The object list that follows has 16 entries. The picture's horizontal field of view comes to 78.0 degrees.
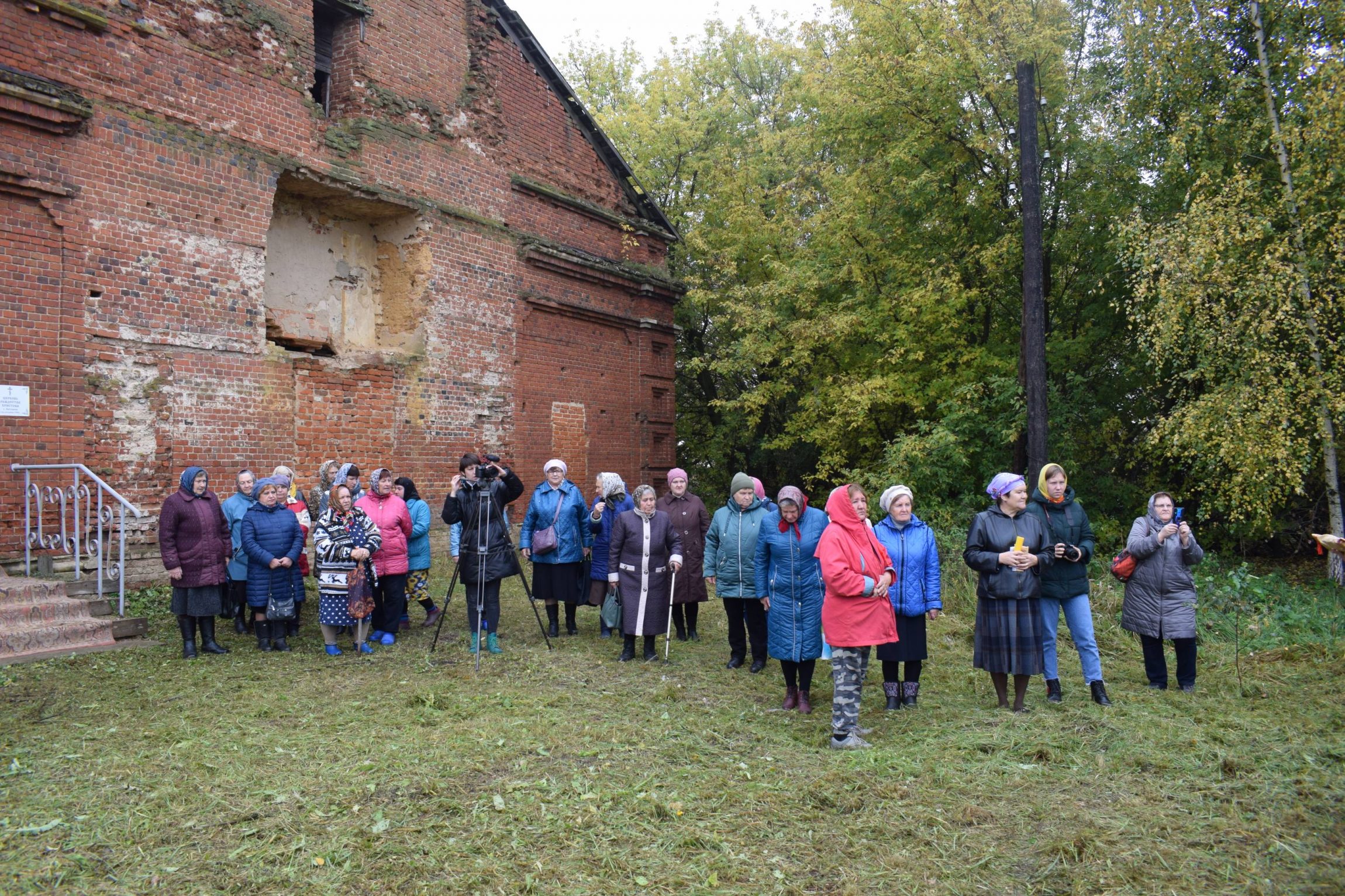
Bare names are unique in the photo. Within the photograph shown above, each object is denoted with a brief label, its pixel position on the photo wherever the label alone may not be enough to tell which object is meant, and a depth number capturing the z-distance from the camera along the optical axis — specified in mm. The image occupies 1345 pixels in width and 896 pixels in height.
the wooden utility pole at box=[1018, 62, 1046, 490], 12000
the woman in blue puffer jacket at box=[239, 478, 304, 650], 7617
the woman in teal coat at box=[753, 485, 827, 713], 6125
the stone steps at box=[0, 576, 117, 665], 6906
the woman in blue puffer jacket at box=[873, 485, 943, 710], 6164
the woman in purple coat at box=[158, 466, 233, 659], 7273
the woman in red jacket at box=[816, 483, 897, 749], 5234
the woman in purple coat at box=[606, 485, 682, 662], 7684
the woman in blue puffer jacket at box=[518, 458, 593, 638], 8750
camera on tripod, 7770
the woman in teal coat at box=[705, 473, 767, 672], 7117
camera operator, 7754
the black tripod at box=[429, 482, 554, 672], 7637
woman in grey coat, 6219
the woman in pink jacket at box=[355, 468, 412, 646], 8258
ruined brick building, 8727
